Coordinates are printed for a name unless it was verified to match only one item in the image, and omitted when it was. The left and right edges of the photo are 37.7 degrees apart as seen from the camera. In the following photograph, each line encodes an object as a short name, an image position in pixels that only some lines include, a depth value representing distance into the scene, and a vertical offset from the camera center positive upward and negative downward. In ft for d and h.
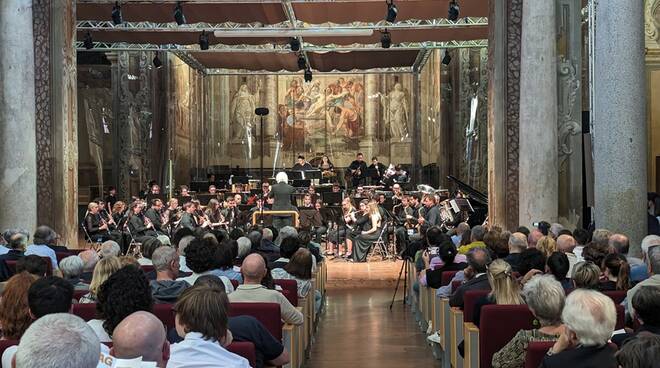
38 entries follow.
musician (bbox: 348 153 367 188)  93.81 +0.06
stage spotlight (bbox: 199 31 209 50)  73.87 +10.28
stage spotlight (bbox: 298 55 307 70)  86.03 +9.93
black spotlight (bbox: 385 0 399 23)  61.62 +10.29
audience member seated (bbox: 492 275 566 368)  16.47 -2.46
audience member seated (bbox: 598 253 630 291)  21.86 -2.39
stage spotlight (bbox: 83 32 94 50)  74.43 +10.49
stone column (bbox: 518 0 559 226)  43.37 +2.56
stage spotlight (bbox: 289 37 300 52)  79.36 +10.61
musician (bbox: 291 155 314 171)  90.95 +0.72
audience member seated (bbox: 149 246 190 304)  20.77 -2.31
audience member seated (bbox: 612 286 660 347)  15.07 -2.17
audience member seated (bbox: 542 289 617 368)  13.57 -2.28
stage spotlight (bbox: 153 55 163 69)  84.83 +10.01
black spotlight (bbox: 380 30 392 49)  73.10 +10.10
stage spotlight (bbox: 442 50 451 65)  82.12 +9.54
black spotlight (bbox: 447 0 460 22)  60.85 +10.22
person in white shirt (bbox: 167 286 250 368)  13.94 -2.30
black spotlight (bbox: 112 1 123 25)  62.49 +10.52
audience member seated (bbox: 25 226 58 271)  33.65 -2.42
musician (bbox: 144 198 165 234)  63.98 -2.64
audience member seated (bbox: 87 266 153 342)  14.82 -1.87
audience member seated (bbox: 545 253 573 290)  22.16 -2.19
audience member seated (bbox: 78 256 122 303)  19.85 -1.92
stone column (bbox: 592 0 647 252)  31.68 +1.73
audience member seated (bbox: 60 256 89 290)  24.17 -2.31
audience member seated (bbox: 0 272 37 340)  16.11 -2.21
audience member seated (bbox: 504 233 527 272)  28.93 -2.30
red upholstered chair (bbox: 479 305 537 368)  19.74 -3.18
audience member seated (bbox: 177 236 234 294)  23.52 -2.05
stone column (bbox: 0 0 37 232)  46.03 +2.82
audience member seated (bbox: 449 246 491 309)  24.85 -2.75
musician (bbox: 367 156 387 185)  93.76 -0.05
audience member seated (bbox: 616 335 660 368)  10.18 -1.97
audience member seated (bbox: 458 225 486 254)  33.85 -2.40
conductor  64.08 -1.88
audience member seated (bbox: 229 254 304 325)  21.11 -2.58
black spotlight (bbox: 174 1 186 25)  63.26 +10.58
